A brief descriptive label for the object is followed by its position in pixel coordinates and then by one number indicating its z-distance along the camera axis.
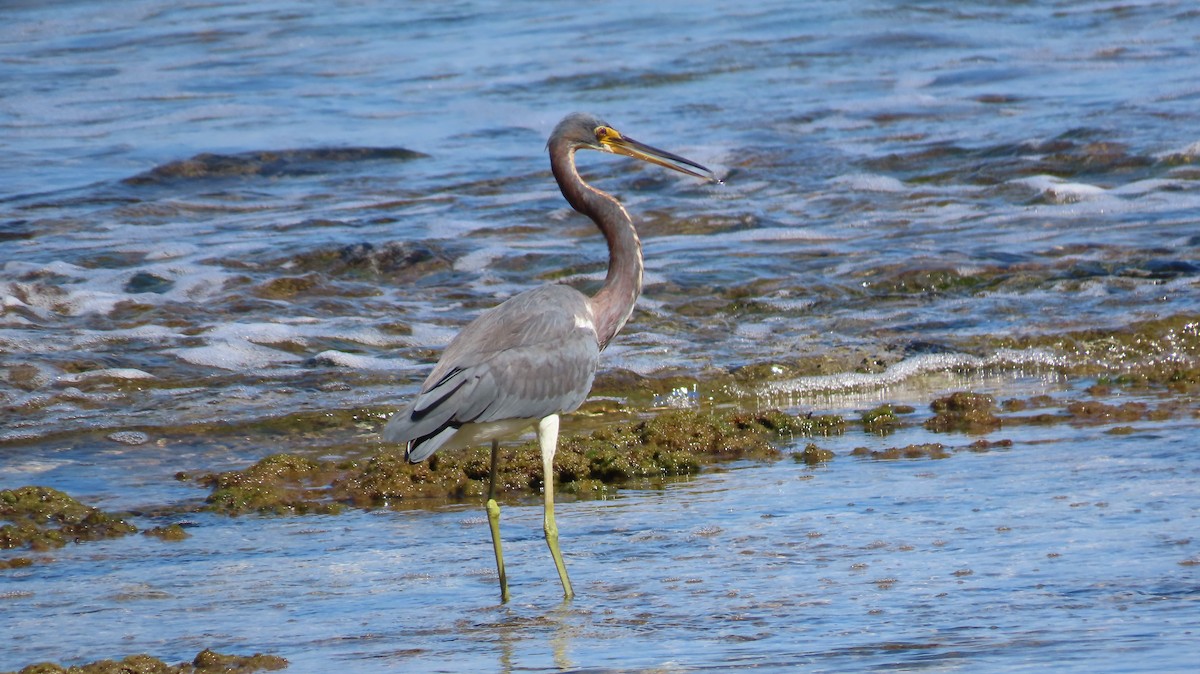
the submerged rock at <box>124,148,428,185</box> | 34.25
